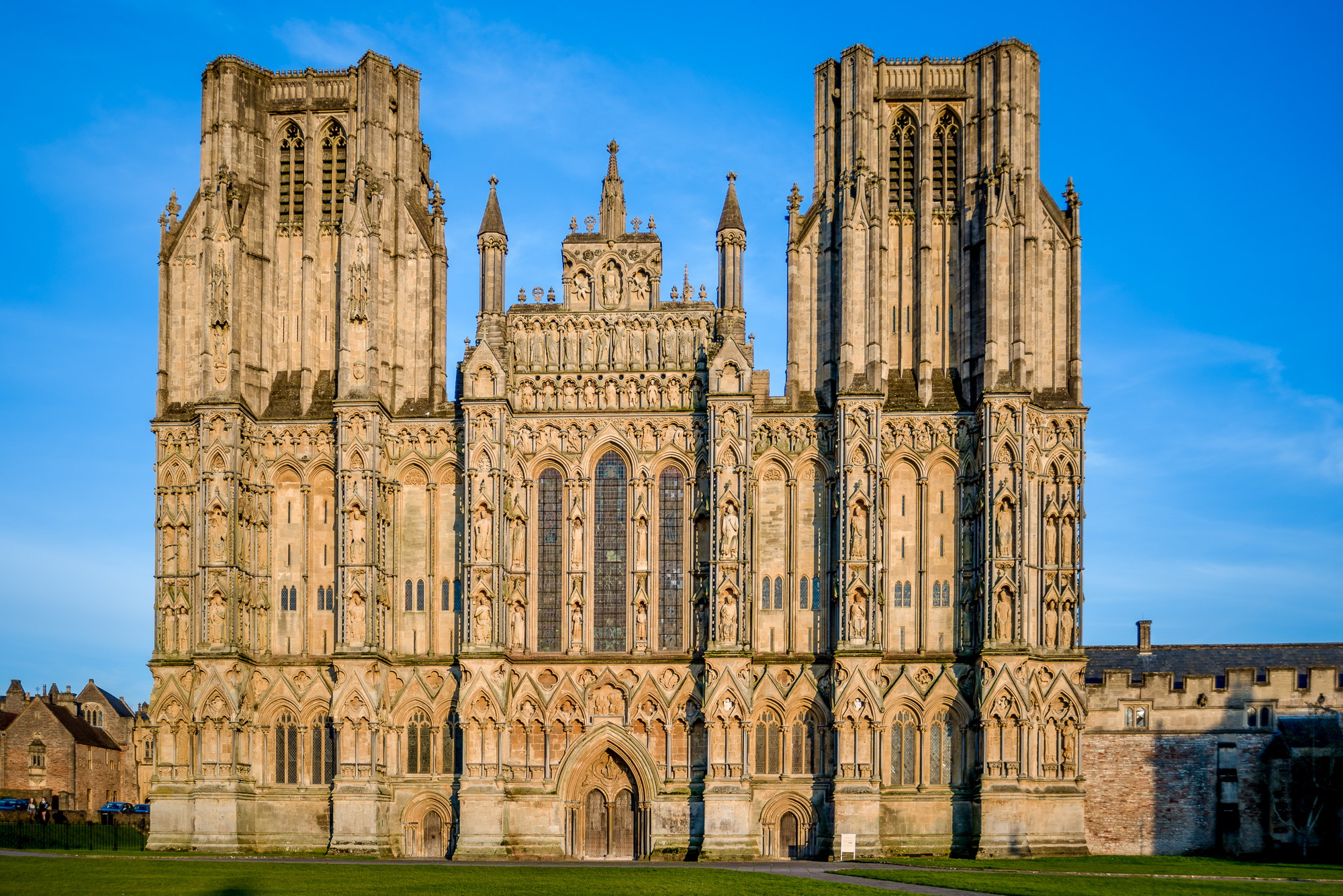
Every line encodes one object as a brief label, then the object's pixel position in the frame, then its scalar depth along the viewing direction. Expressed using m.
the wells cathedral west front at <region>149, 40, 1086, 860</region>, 51.88
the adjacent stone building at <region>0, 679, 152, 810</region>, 91.56
